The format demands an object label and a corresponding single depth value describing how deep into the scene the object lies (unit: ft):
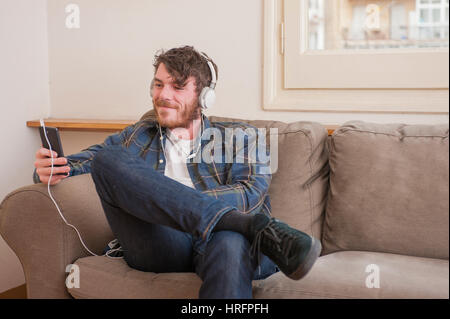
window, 5.94
